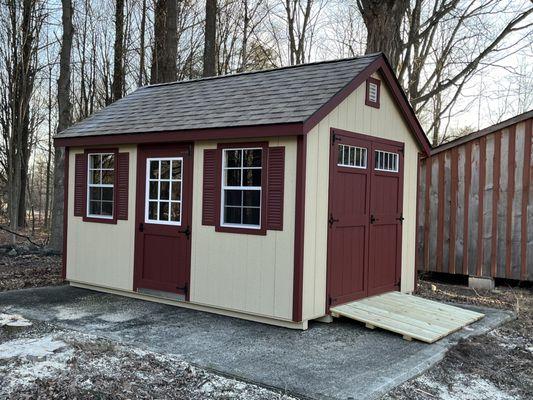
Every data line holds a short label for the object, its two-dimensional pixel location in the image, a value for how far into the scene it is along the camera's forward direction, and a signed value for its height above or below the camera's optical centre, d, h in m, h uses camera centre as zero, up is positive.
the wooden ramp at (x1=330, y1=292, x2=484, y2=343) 5.83 -1.34
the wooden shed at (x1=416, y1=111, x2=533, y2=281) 8.88 -0.04
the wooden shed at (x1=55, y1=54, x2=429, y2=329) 6.06 +0.04
